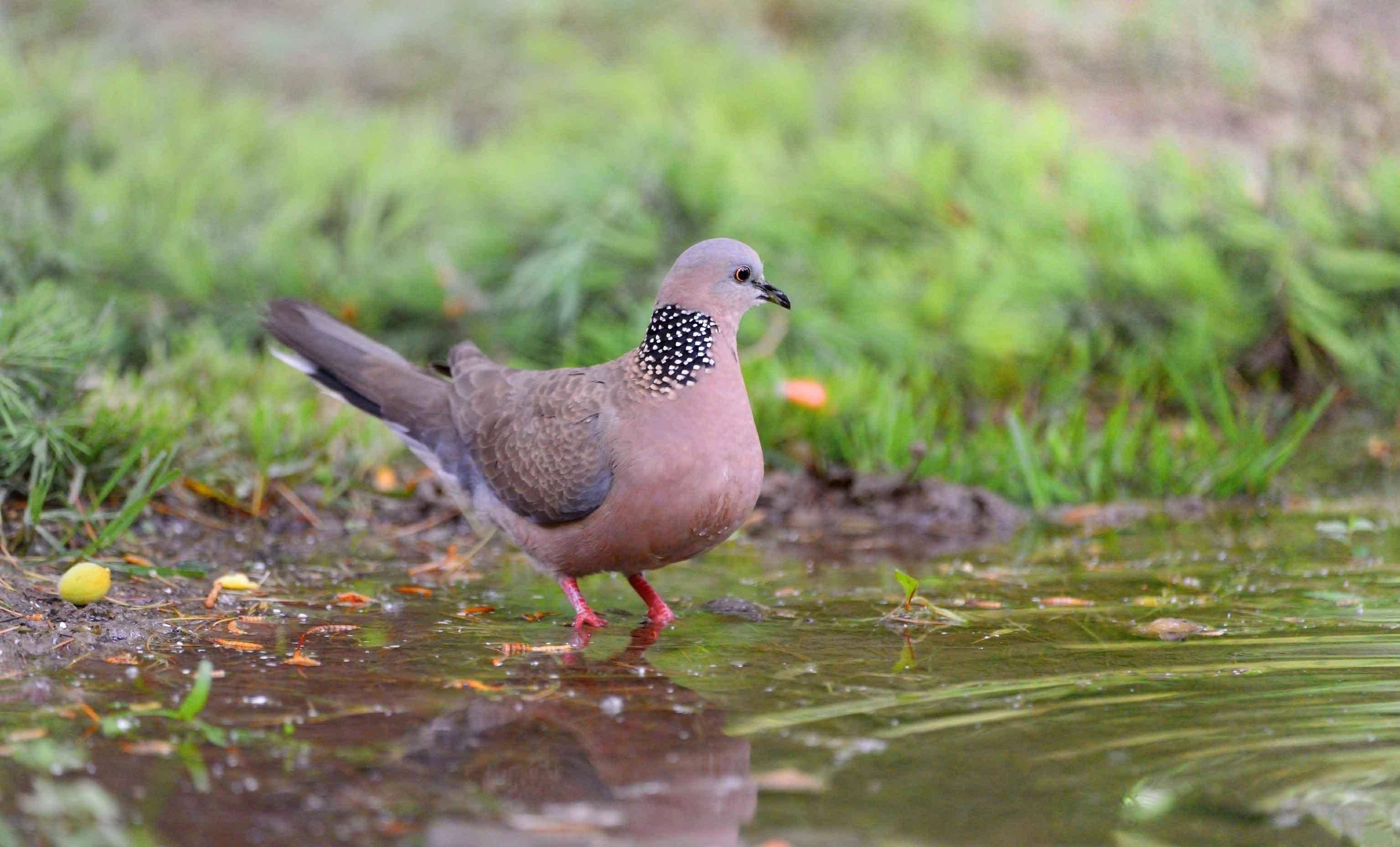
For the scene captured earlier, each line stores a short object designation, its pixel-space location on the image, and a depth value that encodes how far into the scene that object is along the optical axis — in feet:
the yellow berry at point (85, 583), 22.58
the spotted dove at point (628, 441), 24.30
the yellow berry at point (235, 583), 25.38
